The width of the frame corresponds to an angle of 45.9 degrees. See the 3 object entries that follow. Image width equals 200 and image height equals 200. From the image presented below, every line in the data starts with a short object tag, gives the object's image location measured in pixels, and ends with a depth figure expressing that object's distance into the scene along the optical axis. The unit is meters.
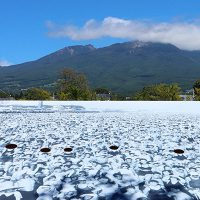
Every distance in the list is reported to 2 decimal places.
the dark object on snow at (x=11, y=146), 4.57
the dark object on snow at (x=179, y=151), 4.32
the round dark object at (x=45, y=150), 4.33
